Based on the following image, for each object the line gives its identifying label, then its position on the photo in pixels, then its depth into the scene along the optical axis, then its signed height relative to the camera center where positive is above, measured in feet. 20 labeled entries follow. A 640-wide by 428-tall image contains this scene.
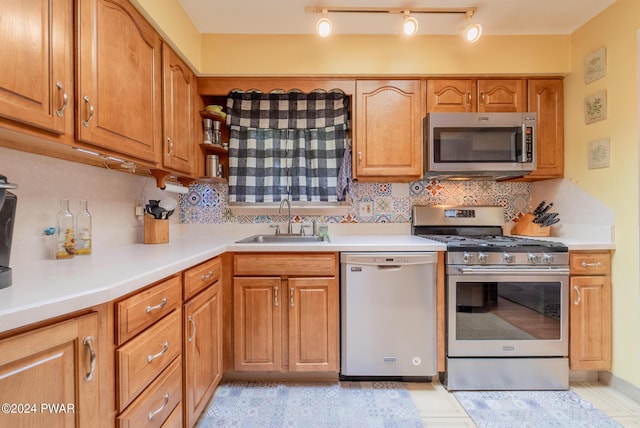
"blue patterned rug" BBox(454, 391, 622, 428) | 5.14 -3.64
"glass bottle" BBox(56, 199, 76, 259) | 4.52 -0.33
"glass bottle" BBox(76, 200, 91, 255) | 4.84 -0.31
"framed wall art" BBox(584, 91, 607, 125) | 6.25 +2.22
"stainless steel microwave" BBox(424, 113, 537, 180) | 6.84 +1.58
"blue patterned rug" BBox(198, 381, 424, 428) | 5.16 -3.63
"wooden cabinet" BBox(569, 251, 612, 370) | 6.10 -2.08
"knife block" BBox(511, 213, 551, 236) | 7.45 -0.43
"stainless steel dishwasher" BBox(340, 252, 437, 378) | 6.08 -2.03
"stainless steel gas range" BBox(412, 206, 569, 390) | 6.05 -2.15
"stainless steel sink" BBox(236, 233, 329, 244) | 7.38 -0.67
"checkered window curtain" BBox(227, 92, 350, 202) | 7.79 +1.73
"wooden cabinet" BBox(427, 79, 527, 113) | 7.20 +2.77
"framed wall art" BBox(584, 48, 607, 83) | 6.26 +3.12
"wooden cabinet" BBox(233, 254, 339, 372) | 6.13 -2.25
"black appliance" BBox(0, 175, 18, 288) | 3.12 -0.17
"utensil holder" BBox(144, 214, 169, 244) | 6.28 -0.38
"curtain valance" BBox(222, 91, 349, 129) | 7.75 +2.63
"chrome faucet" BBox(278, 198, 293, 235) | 7.84 -0.28
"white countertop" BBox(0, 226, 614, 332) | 2.43 -0.71
